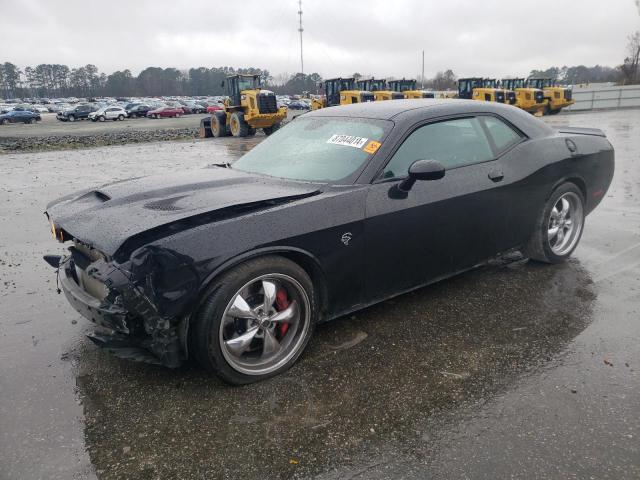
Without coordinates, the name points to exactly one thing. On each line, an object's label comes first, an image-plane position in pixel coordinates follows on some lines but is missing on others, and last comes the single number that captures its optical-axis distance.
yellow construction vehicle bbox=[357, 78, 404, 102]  29.53
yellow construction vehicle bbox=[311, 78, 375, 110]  27.41
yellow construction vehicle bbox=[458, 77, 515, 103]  28.61
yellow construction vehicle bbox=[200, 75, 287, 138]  21.75
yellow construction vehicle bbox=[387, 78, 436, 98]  30.81
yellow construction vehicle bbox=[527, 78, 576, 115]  31.53
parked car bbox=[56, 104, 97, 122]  43.26
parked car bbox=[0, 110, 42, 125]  41.78
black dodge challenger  2.58
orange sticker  3.36
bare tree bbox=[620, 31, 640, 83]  56.66
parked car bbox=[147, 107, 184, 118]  47.75
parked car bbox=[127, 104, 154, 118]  47.14
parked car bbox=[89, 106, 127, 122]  42.44
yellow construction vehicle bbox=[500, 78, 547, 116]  30.22
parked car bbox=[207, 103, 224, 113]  53.33
